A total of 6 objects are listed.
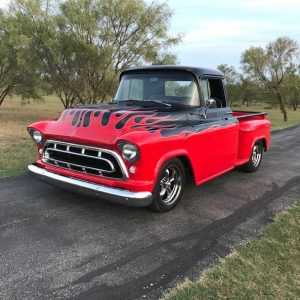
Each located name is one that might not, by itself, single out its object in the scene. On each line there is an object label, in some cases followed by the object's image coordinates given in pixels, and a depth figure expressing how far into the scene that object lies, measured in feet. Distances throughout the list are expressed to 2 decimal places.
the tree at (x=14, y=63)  64.90
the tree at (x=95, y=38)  62.28
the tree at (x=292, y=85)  113.60
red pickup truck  14.44
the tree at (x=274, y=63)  116.37
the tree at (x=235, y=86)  133.37
